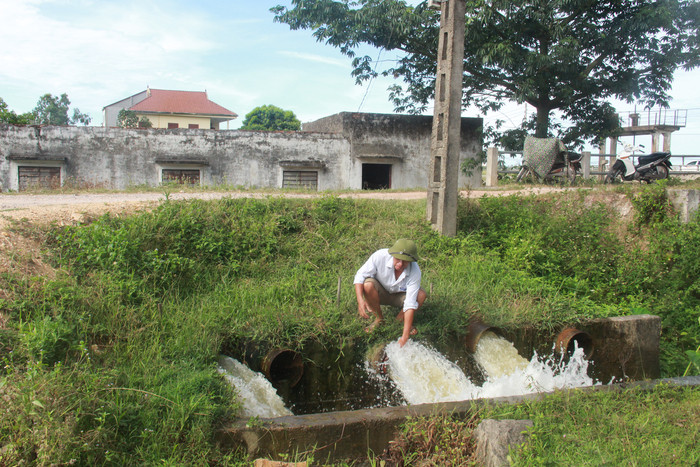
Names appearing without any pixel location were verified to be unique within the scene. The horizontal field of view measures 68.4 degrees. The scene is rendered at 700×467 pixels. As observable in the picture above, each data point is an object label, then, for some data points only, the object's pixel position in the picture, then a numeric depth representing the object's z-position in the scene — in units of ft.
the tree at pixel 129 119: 113.80
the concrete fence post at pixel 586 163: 49.75
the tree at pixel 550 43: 48.75
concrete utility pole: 27.68
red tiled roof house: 125.80
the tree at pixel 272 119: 149.28
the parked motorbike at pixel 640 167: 39.32
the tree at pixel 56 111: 158.10
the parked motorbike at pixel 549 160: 43.73
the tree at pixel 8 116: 60.75
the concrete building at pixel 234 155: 51.37
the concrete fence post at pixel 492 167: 50.72
